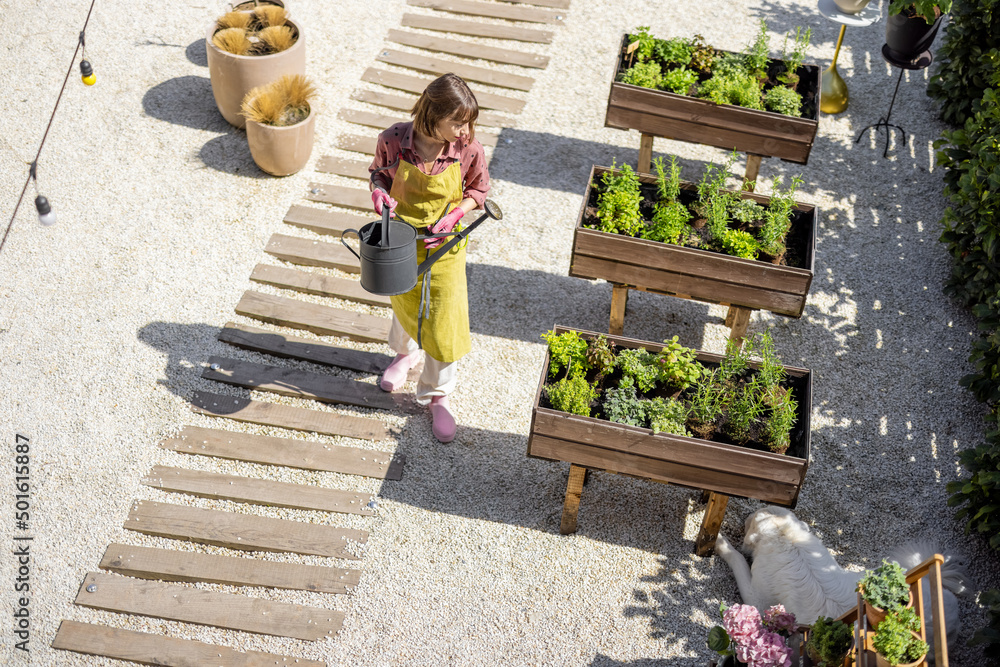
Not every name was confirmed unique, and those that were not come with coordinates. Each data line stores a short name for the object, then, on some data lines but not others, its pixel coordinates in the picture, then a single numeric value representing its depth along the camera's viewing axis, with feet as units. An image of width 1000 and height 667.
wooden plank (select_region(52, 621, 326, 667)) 13.10
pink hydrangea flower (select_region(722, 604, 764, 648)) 11.64
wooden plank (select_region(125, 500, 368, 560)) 14.44
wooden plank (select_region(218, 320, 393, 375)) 17.07
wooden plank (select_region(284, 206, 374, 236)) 19.34
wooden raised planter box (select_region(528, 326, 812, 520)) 13.01
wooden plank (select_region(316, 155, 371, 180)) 20.57
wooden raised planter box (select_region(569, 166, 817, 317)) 15.60
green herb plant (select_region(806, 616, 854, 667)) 11.34
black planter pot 19.62
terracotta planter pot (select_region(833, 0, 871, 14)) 19.47
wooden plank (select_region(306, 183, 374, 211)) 19.84
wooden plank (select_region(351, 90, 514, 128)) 22.33
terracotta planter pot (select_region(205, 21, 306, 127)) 19.99
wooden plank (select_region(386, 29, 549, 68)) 23.94
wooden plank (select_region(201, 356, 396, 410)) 16.53
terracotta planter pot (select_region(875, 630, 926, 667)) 10.30
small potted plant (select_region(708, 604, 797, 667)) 11.50
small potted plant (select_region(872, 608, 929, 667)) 10.25
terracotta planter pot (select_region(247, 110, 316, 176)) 19.30
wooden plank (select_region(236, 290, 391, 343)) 17.52
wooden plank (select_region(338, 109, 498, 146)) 21.80
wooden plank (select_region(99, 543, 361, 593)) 14.01
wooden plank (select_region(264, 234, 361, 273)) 18.66
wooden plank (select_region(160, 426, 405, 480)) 15.51
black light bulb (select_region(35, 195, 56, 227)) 11.12
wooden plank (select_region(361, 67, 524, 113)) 22.72
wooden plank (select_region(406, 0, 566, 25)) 25.17
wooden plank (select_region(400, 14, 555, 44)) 24.59
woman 12.40
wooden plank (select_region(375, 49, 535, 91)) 23.31
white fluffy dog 12.92
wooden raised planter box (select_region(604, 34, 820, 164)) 18.60
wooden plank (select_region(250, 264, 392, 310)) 18.11
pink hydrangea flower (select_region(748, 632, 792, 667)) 11.48
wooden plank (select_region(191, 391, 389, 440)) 16.07
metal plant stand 20.39
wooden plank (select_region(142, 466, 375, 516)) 14.97
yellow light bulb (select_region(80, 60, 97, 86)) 13.33
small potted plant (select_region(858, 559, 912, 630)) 10.68
